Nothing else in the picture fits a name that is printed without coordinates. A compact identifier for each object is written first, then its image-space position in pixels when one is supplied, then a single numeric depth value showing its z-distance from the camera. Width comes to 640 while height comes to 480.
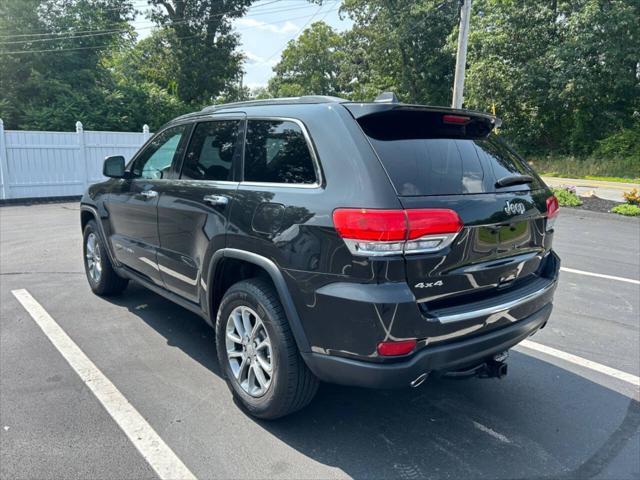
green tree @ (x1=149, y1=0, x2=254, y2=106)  26.95
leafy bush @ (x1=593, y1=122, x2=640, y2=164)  22.75
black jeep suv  2.38
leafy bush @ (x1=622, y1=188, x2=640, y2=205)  11.68
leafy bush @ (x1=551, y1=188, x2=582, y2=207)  12.32
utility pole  13.55
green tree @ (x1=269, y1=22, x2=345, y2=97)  52.53
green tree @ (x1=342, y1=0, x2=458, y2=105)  30.33
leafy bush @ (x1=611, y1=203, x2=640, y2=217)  10.93
